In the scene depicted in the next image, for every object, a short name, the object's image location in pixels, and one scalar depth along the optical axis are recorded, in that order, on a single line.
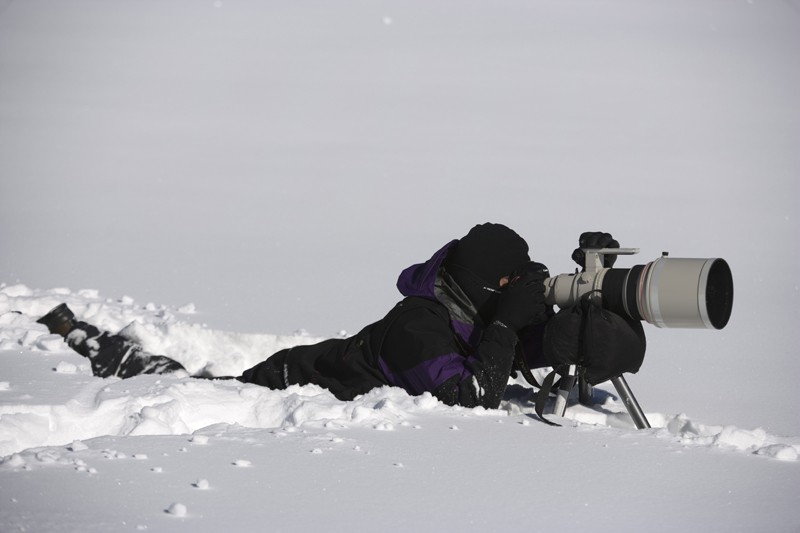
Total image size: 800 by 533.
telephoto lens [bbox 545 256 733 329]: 6.49
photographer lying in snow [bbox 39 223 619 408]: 7.01
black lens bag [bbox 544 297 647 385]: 6.72
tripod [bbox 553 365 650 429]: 6.99
